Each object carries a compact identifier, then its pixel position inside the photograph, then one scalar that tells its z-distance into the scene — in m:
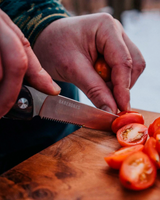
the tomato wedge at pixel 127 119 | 0.32
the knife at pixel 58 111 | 0.30
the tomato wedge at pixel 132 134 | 0.30
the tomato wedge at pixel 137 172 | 0.25
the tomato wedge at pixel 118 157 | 0.27
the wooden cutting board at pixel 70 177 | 0.25
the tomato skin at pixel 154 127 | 0.30
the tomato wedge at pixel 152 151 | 0.26
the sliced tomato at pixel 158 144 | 0.27
